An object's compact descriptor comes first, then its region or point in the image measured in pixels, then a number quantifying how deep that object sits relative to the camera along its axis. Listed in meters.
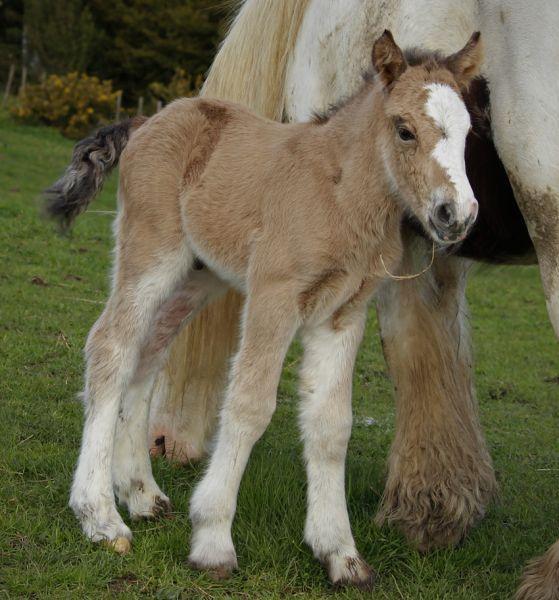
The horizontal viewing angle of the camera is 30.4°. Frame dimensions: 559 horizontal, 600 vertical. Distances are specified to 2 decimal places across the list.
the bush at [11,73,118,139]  25.36
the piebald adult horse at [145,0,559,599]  3.72
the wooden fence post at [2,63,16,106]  27.54
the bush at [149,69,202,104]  28.59
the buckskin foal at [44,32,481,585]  3.64
